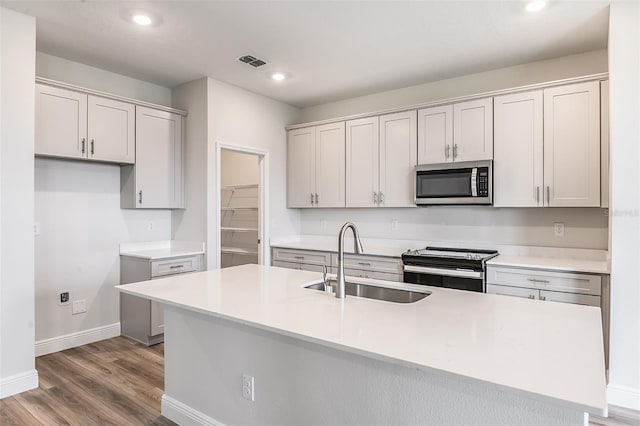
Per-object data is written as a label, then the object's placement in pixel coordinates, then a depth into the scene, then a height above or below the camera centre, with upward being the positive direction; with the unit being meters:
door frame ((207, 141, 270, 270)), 3.91 +0.13
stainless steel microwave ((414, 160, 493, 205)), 3.39 +0.28
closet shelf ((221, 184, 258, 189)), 5.32 +0.38
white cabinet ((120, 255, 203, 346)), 3.52 -0.87
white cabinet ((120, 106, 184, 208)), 3.72 +0.48
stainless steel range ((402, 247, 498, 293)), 3.15 -0.49
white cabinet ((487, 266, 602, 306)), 2.71 -0.56
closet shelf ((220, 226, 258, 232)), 5.14 -0.24
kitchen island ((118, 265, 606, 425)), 1.12 -0.46
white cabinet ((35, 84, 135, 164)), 3.07 +0.76
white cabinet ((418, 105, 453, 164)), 3.65 +0.78
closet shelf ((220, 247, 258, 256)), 5.10 -0.54
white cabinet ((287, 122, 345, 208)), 4.44 +0.57
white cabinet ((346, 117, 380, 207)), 4.16 +0.57
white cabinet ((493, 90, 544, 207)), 3.23 +0.55
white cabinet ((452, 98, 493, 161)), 3.44 +0.78
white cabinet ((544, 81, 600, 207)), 2.99 +0.56
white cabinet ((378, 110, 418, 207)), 3.90 +0.58
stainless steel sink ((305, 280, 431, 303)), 2.08 -0.47
